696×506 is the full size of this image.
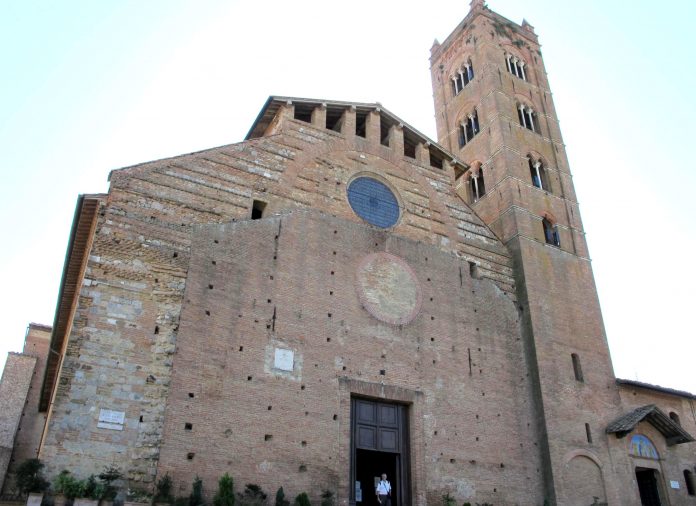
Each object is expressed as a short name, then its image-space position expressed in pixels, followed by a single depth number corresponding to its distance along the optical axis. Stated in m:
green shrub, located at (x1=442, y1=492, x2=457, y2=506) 16.05
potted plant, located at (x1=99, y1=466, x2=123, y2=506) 12.07
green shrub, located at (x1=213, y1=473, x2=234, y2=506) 12.93
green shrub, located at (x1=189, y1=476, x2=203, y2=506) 12.68
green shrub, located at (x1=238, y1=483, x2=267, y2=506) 13.56
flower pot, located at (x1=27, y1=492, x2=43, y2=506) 11.30
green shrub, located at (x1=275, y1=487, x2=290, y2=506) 13.73
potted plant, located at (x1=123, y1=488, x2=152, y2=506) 12.36
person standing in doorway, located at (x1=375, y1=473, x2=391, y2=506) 15.34
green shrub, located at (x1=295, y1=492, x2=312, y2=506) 13.93
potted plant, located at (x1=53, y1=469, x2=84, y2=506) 11.68
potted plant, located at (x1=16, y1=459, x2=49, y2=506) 11.59
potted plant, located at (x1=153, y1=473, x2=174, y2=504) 12.43
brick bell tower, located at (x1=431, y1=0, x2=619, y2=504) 19.47
